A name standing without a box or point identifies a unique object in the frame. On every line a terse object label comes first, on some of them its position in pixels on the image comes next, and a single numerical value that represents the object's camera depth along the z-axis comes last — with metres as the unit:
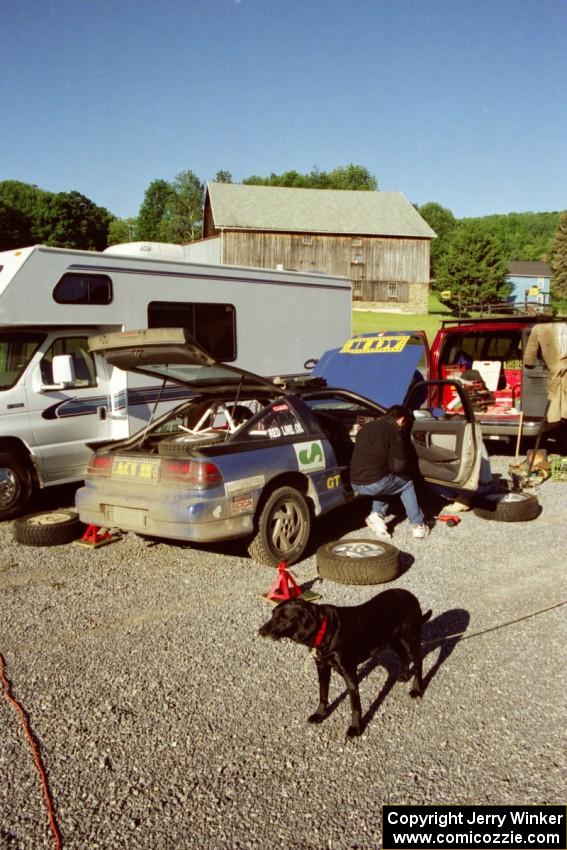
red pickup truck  10.09
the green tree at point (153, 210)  97.50
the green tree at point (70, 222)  75.81
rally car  5.67
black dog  3.34
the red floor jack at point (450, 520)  7.45
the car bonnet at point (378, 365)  9.48
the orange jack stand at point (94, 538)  6.88
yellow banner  9.84
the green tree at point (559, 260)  71.06
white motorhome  8.09
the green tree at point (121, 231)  98.93
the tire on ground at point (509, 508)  7.52
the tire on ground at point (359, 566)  5.61
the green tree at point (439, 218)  109.06
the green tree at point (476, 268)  61.66
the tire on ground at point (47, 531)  6.86
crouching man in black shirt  6.83
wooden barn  49.56
